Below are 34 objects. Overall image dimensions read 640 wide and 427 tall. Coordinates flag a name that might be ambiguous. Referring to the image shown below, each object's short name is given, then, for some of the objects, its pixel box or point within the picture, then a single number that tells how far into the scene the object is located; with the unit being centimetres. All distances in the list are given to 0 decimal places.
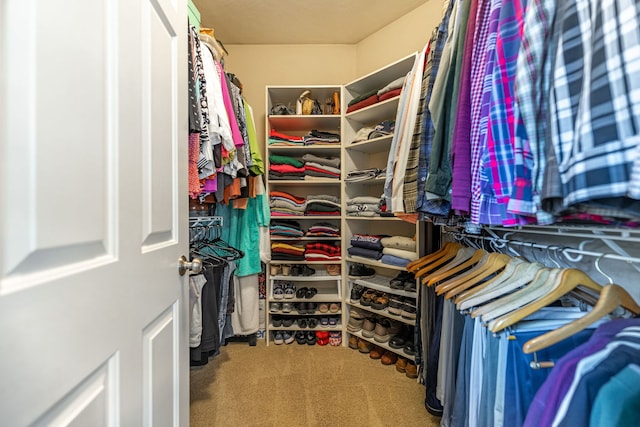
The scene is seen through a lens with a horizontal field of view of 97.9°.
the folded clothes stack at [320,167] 217
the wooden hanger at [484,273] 94
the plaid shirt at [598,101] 41
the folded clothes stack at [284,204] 218
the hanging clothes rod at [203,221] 142
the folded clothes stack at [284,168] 214
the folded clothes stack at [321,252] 215
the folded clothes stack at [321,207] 216
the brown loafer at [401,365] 175
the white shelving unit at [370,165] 189
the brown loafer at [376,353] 193
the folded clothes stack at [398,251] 177
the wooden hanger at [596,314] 58
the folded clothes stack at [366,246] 195
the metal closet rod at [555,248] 66
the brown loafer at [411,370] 169
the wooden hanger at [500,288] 81
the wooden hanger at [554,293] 66
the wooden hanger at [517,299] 72
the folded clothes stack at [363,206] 198
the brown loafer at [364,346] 201
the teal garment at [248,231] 201
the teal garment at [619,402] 41
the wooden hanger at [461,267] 109
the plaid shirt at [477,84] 71
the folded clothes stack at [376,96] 180
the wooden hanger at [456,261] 116
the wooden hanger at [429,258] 131
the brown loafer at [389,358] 185
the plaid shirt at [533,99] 54
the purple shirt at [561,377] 49
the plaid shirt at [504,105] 60
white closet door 32
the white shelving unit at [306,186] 215
